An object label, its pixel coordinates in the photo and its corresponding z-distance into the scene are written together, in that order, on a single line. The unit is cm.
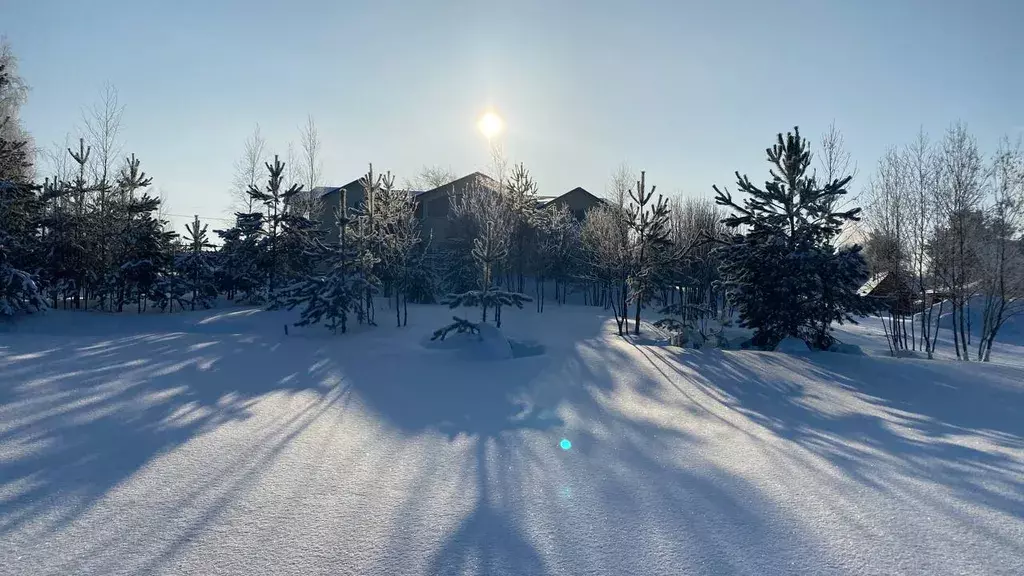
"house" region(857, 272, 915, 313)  1511
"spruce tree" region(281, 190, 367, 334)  1441
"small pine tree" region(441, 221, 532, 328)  1512
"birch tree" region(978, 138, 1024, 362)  1454
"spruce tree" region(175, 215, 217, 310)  2055
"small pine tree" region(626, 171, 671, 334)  1633
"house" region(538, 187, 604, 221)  3838
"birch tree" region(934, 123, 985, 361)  1495
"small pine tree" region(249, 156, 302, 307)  2158
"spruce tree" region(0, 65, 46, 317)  1437
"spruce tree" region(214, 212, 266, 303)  2184
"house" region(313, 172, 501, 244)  3418
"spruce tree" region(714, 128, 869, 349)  1258
